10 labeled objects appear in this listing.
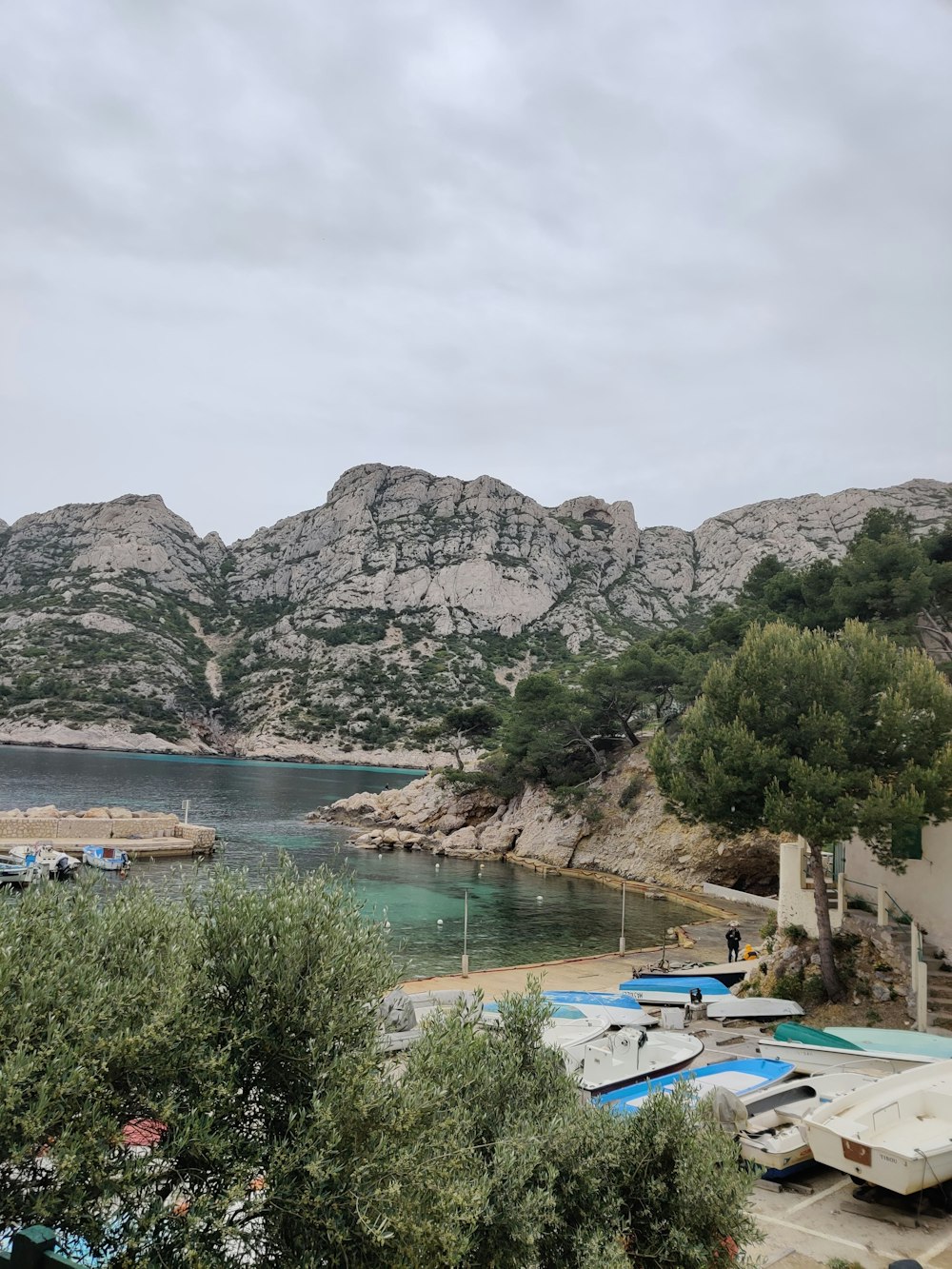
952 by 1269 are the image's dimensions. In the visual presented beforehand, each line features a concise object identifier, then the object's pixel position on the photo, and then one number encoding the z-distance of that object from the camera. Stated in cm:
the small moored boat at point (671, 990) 1803
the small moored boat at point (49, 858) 3528
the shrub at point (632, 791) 4712
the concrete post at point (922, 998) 1370
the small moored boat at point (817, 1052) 1142
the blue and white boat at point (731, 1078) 1029
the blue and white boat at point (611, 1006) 1519
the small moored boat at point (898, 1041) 1166
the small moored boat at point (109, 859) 3871
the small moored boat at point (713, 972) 2073
